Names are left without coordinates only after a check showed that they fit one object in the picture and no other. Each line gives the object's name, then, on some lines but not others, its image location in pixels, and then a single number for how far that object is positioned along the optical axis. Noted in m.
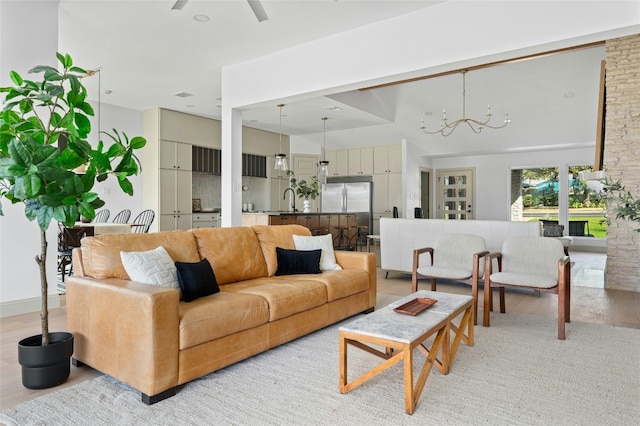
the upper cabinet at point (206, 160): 8.49
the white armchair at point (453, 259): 3.90
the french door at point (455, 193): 11.22
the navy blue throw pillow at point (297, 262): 3.73
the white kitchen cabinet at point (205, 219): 8.45
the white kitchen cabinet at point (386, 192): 9.99
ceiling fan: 3.09
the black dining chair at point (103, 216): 7.19
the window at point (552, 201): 9.77
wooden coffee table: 2.05
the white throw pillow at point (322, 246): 3.87
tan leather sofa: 2.19
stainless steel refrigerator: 10.36
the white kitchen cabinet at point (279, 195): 9.94
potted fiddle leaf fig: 2.16
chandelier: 7.52
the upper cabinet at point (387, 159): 10.05
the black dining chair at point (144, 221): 6.20
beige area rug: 2.02
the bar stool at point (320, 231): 8.20
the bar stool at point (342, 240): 8.76
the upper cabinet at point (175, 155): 7.84
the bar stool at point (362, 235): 10.04
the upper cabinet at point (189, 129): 7.93
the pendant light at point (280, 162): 7.17
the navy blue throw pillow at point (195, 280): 2.70
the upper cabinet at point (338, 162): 10.81
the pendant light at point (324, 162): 8.22
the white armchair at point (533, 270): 3.35
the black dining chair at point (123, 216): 7.15
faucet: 9.78
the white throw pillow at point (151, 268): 2.61
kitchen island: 7.39
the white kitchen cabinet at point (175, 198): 7.86
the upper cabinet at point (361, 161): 10.44
